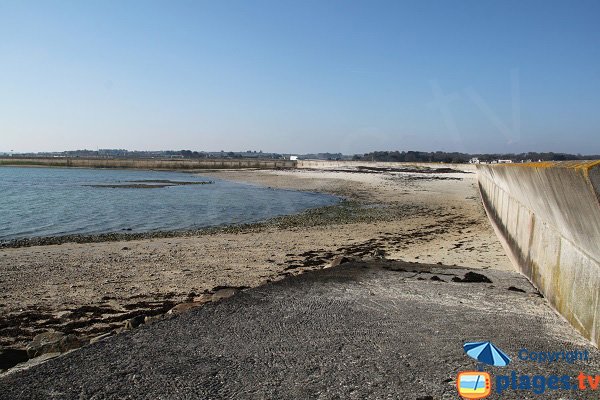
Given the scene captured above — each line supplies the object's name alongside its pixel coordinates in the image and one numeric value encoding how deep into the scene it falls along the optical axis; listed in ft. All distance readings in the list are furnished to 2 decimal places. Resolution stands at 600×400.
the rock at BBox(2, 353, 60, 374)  14.30
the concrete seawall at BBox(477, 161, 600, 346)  13.03
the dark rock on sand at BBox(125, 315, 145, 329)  18.08
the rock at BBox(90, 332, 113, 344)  15.94
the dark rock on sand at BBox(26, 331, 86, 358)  15.98
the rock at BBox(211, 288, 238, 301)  21.11
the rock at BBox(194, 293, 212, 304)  21.34
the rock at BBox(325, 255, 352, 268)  29.92
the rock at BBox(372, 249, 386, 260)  38.70
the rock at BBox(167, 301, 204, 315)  19.42
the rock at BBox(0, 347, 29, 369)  15.44
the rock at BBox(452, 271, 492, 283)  24.75
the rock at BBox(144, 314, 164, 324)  17.93
